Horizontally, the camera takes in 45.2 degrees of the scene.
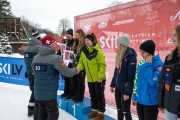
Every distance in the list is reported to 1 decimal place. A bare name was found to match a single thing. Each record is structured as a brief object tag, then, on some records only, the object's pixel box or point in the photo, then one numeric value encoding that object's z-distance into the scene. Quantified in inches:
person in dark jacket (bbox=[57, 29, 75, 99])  193.8
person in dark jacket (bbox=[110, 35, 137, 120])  133.3
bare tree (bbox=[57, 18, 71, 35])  2250.5
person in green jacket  157.9
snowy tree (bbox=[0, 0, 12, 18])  1557.5
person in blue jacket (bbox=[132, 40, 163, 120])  111.0
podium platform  182.4
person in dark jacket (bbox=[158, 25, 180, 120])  93.8
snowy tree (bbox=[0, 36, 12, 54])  1251.4
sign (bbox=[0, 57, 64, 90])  337.4
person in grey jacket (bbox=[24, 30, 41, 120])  190.3
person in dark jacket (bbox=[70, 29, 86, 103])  180.9
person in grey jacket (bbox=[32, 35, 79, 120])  133.9
